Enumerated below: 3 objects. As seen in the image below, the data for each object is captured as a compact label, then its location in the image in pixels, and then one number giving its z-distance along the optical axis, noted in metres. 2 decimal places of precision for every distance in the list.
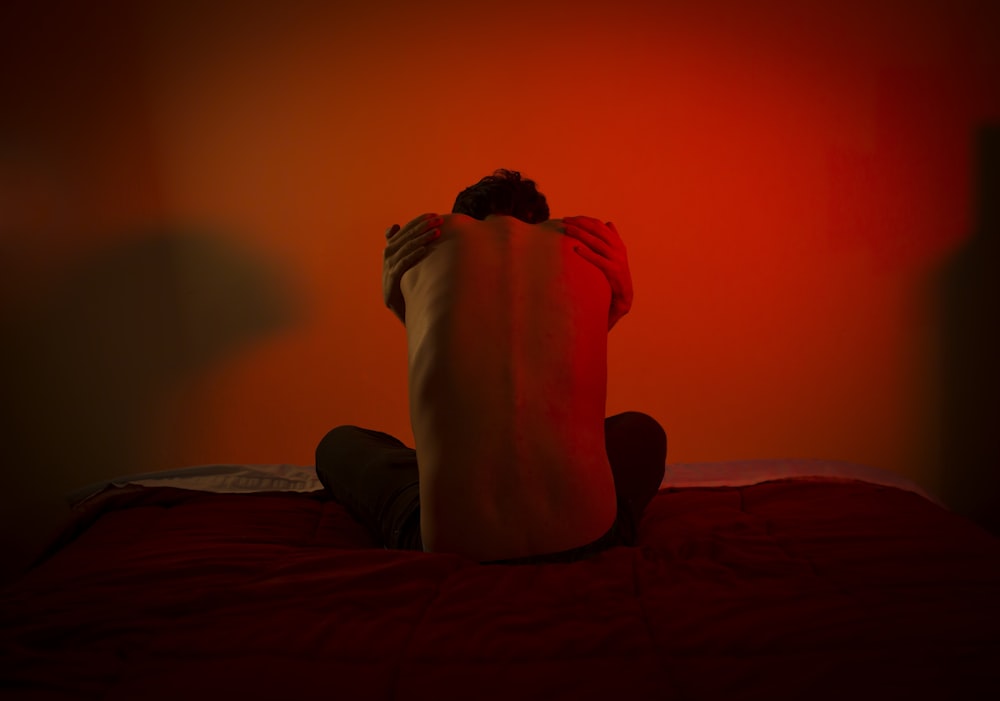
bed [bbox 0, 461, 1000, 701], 0.88
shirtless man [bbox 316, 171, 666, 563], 1.28
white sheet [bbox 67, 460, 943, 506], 2.15
